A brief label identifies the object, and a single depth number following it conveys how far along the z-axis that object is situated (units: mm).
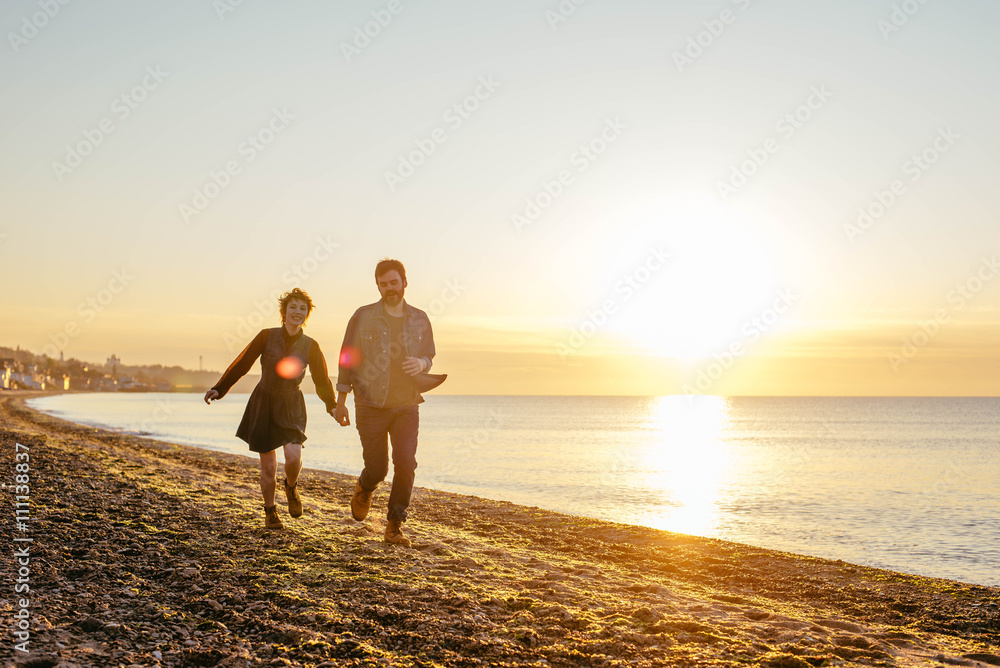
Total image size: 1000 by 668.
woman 6863
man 6414
